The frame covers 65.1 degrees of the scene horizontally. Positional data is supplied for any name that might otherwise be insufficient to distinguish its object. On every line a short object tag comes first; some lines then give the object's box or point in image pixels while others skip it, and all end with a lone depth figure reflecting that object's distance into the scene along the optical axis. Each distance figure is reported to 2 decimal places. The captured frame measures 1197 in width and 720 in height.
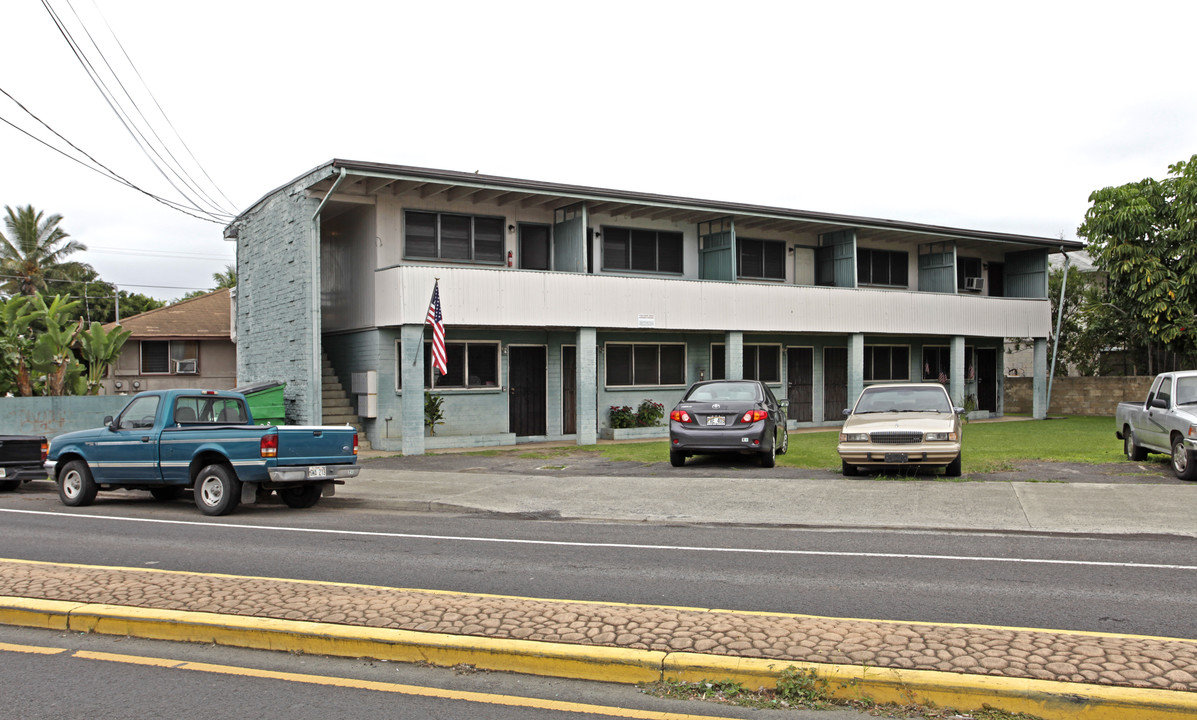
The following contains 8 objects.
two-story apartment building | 21.20
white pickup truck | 13.88
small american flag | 19.64
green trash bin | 20.81
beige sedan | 14.10
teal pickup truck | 12.40
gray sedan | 16.09
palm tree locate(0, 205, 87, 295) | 46.16
